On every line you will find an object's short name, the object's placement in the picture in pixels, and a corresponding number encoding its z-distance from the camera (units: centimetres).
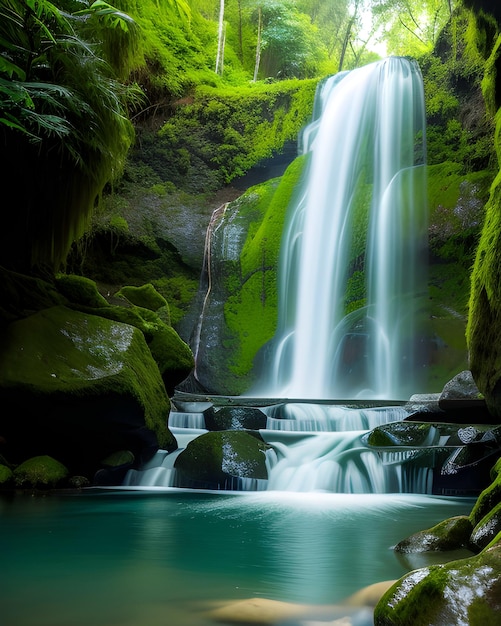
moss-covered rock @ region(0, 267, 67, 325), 624
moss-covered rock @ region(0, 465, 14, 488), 550
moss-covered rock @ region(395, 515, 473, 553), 325
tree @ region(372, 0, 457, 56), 2525
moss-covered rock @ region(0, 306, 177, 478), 555
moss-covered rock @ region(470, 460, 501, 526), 326
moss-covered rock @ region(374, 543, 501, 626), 182
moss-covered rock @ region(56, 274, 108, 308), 745
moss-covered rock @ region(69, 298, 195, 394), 802
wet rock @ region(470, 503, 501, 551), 302
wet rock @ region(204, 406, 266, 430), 756
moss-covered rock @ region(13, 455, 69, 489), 551
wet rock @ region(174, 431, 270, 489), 592
